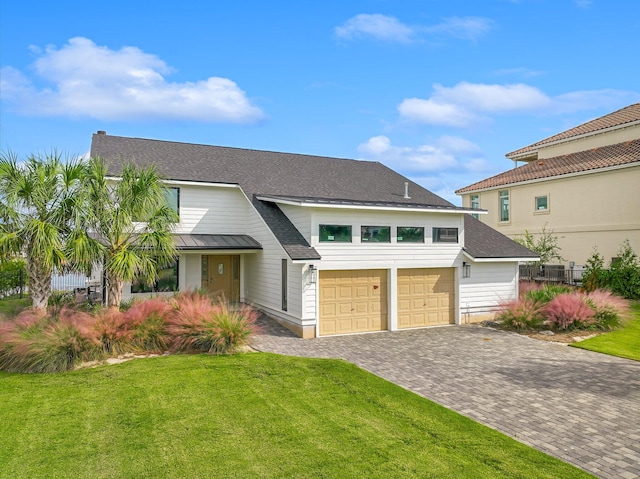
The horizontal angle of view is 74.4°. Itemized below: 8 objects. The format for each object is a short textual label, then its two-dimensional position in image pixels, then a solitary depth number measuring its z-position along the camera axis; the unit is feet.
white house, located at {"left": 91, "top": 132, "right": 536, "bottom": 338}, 47.29
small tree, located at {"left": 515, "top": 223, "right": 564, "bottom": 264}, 84.53
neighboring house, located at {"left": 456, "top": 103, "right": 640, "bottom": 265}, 75.10
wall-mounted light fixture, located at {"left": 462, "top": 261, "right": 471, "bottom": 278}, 54.85
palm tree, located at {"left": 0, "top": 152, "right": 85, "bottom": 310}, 37.76
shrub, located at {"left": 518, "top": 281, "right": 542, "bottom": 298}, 59.25
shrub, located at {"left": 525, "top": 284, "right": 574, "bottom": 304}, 55.06
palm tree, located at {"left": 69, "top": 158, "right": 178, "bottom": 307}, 39.29
